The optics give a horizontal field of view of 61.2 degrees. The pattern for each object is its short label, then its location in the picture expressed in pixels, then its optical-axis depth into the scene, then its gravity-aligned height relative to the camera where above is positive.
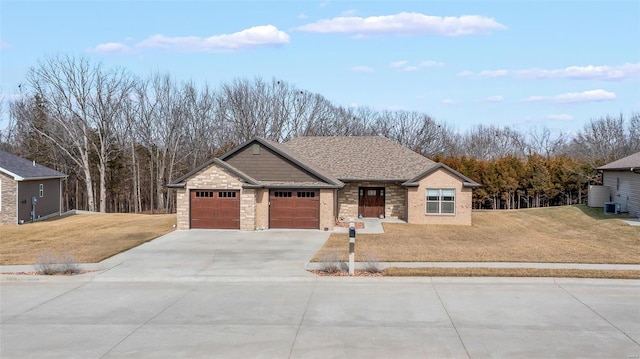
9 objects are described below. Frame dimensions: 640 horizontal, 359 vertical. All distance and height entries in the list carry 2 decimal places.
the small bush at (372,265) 15.82 -2.46
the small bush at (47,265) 15.94 -2.48
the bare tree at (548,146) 94.21 +6.62
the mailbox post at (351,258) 15.62 -2.19
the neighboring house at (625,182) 30.20 +0.05
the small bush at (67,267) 15.98 -2.52
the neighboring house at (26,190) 32.34 -0.56
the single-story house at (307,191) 28.00 -0.49
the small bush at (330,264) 15.99 -2.44
